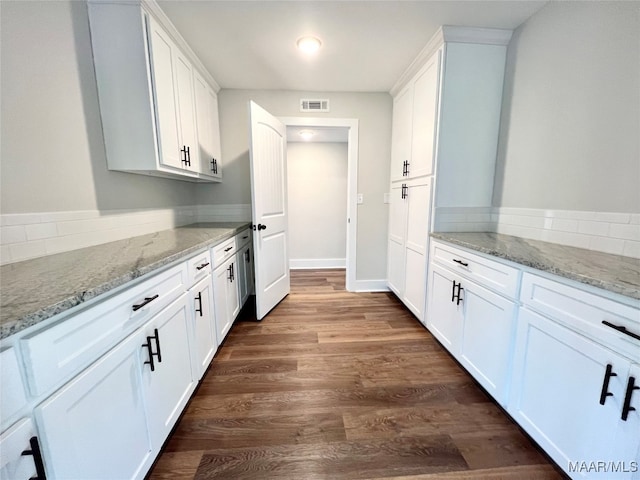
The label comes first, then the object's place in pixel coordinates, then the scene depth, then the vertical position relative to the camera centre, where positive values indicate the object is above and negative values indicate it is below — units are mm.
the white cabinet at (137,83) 1463 +759
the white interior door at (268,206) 2168 -18
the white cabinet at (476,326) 1307 -761
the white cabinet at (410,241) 2139 -368
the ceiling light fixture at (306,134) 3457 +996
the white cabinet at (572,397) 826 -752
